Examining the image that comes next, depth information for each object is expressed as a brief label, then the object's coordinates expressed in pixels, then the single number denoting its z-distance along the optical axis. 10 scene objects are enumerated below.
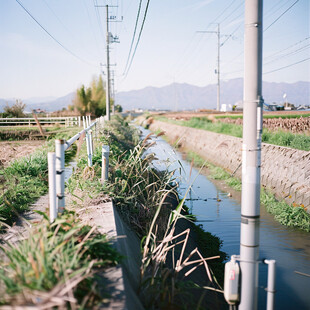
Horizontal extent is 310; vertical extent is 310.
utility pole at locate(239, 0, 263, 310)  3.59
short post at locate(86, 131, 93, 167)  6.44
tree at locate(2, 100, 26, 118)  26.84
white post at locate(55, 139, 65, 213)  3.80
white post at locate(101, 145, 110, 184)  5.58
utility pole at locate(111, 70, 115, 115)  76.70
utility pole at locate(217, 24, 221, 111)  59.45
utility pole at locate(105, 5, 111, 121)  32.50
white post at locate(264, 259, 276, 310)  3.57
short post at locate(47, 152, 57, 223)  3.58
